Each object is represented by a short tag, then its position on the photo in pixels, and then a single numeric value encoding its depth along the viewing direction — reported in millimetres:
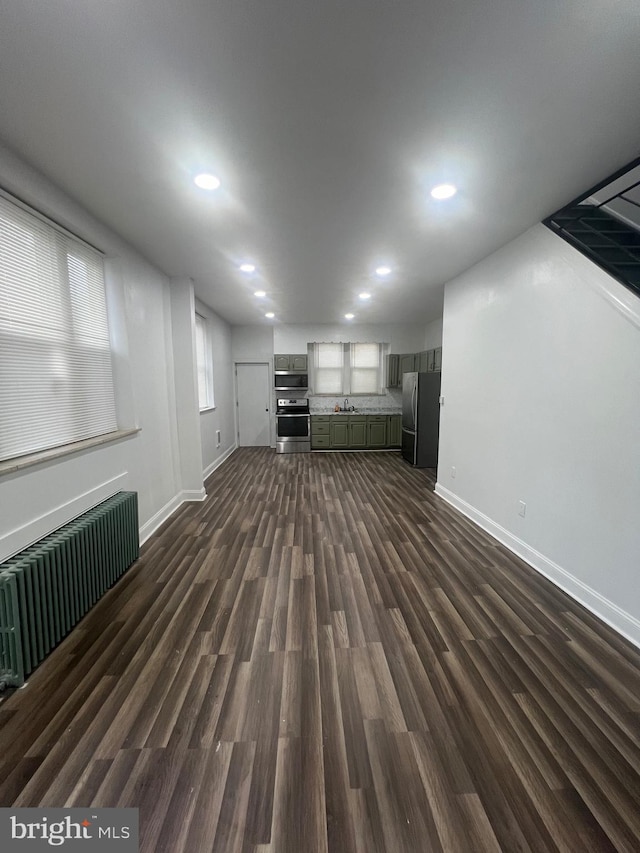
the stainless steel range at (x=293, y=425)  7062
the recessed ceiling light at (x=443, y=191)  2137
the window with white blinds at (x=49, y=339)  1908
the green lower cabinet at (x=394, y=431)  7119
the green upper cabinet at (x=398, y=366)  6828
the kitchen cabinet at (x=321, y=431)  7071
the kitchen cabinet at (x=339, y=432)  7094
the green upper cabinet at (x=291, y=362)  7070
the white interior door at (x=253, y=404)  7566
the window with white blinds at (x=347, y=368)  7461
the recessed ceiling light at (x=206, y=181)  2021
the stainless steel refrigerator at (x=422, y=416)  5547
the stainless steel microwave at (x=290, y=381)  7102
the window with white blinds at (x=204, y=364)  5422
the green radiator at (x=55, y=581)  1616
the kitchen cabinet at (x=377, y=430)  7090
